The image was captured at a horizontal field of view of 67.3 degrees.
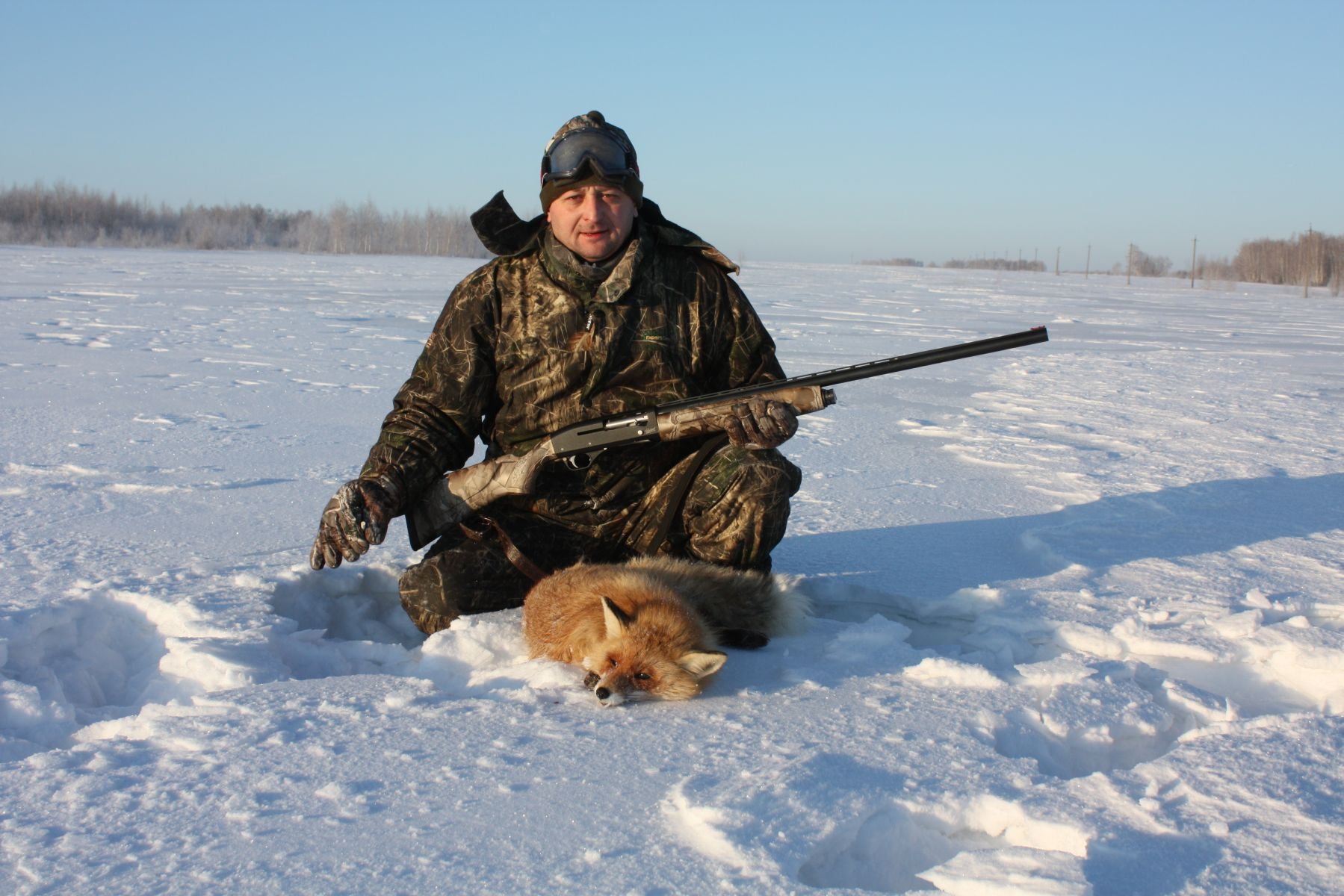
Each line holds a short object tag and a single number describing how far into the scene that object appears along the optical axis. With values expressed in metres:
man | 3.74
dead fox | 2.93
